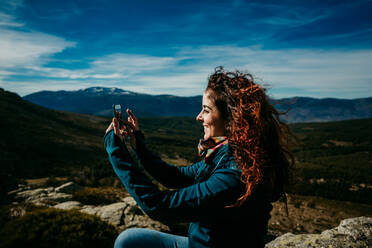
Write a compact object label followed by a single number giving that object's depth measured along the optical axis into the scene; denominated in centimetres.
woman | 132
